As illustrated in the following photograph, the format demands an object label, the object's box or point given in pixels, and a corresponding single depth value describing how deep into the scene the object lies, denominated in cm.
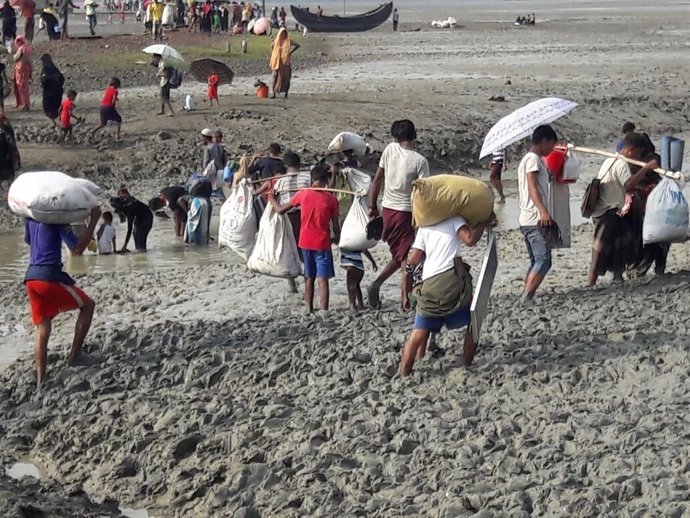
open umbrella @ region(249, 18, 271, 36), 4334
